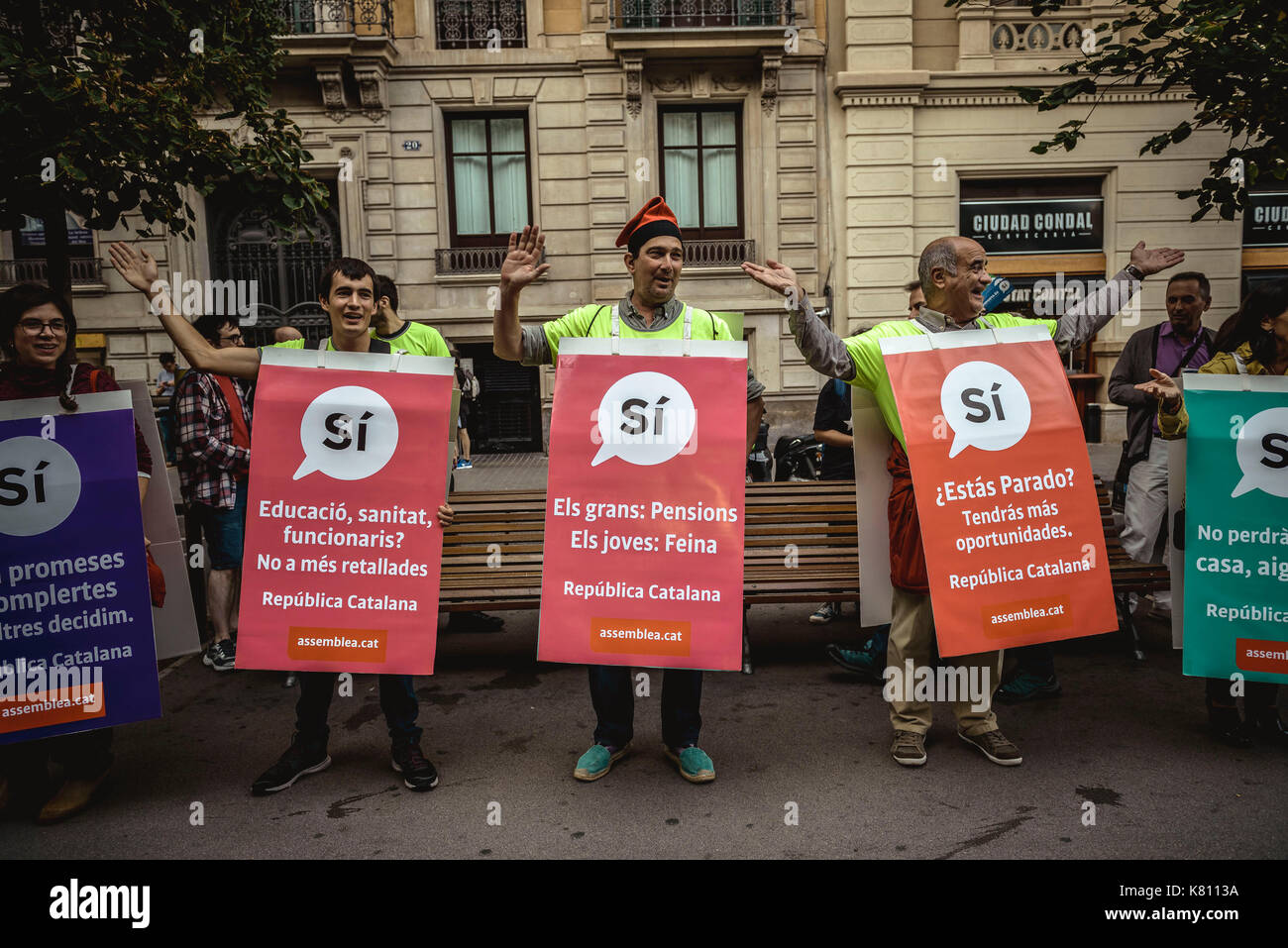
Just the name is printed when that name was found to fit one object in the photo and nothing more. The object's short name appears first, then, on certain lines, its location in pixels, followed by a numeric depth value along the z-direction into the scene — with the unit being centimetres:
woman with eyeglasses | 340
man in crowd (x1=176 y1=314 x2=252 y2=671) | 508
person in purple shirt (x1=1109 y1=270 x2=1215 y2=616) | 519
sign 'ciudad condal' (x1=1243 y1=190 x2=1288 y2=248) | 1485
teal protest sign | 366
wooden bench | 505
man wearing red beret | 352
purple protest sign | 332
